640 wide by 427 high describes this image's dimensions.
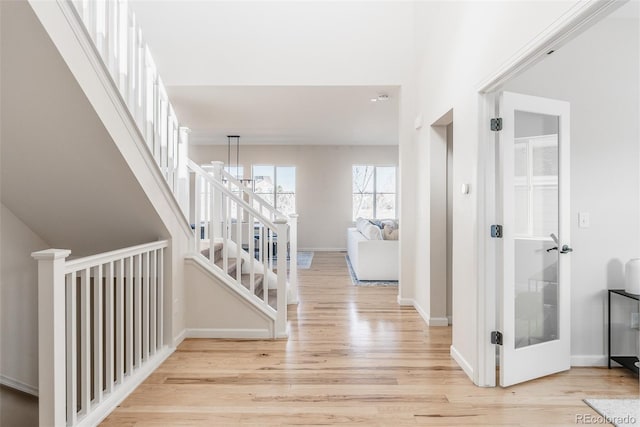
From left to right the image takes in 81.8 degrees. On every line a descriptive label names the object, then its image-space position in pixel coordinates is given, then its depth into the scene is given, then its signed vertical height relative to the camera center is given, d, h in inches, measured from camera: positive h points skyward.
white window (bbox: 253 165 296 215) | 355.6 +25.3
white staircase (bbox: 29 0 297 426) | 64.9 -14.0
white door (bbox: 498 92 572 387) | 91.6 -6.7
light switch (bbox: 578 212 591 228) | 104.5 -2.1
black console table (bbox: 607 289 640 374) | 97.5 -40.5
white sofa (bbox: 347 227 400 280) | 215.8 -27.9
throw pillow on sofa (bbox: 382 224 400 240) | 221.0 -13.0
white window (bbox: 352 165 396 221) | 358.6 +20.0
